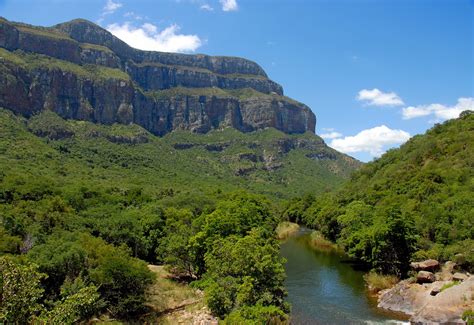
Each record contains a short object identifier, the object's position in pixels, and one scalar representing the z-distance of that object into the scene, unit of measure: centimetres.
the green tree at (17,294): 1741
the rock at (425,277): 4166
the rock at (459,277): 3915
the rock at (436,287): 3719
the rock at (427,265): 4397
